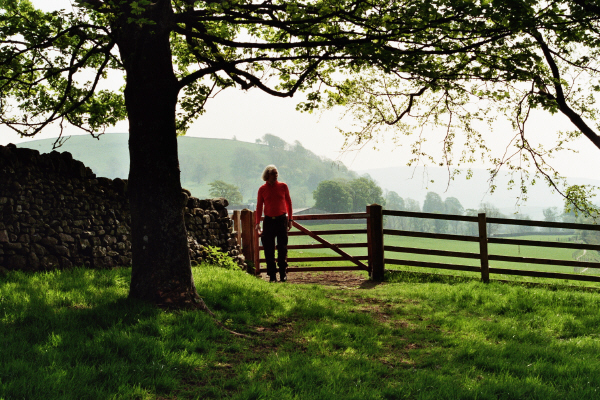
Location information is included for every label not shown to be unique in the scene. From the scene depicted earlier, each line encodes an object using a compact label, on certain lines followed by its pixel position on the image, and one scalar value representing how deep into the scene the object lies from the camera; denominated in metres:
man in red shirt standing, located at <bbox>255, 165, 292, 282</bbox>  8.42
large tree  5.24
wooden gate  9.66
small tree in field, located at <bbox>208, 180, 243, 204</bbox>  151.00
